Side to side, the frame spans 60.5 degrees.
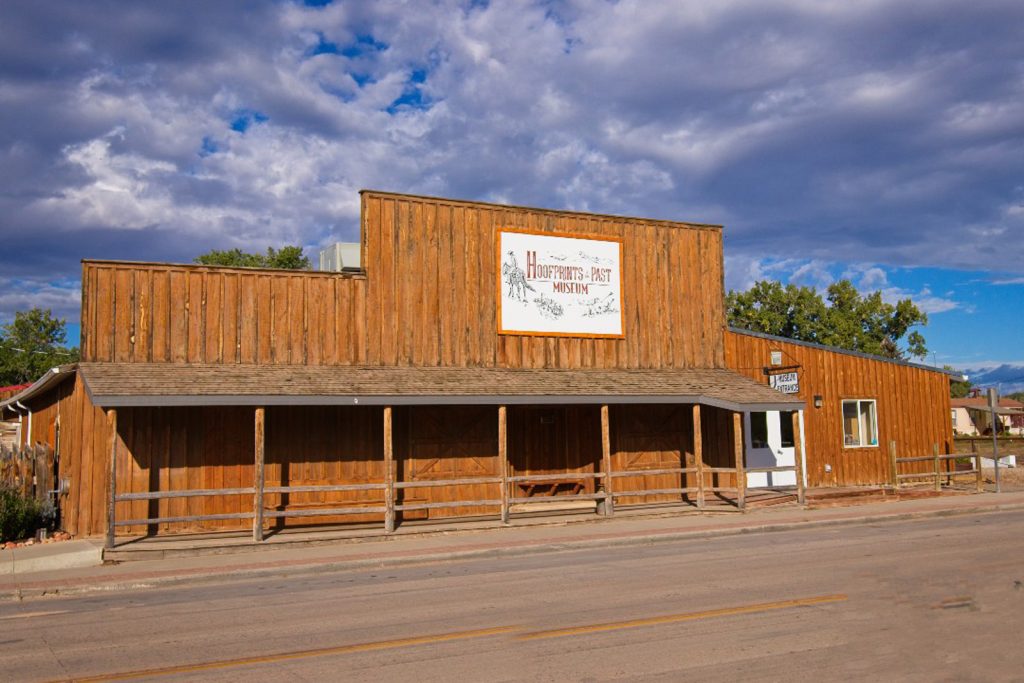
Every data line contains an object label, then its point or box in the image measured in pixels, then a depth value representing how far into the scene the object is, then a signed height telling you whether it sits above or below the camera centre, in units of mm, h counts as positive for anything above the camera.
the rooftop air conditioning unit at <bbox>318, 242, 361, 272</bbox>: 21203 +4216
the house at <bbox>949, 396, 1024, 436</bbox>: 81062 -74
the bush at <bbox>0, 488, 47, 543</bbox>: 16016 -1496
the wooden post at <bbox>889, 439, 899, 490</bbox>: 22355 -1228
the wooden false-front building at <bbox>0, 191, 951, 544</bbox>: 16484 +860
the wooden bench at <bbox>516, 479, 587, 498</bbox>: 20875 -1424
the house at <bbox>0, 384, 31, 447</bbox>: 27238 +110
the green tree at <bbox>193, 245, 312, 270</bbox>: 56875 +11368
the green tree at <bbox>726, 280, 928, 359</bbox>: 59375 +7230
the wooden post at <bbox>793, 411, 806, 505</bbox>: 19797 -831
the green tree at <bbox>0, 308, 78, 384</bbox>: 64188 +7037
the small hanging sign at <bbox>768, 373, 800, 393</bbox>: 21766 +1016
